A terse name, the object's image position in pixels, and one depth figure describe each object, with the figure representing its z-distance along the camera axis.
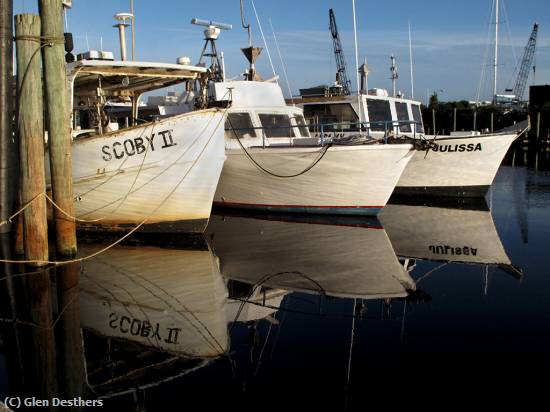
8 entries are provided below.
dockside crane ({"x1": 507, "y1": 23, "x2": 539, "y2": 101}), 76.06
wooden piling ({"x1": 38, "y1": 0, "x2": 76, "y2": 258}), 9.84
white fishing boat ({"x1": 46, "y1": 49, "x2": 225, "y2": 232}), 11.69
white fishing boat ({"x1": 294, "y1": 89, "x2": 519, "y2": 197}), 18.66
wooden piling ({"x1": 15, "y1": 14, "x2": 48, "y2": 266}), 9.48
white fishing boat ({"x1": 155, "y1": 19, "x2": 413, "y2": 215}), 14.22
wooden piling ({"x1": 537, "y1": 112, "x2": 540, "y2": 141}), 47.75
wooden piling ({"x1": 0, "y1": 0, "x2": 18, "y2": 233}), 10.38
